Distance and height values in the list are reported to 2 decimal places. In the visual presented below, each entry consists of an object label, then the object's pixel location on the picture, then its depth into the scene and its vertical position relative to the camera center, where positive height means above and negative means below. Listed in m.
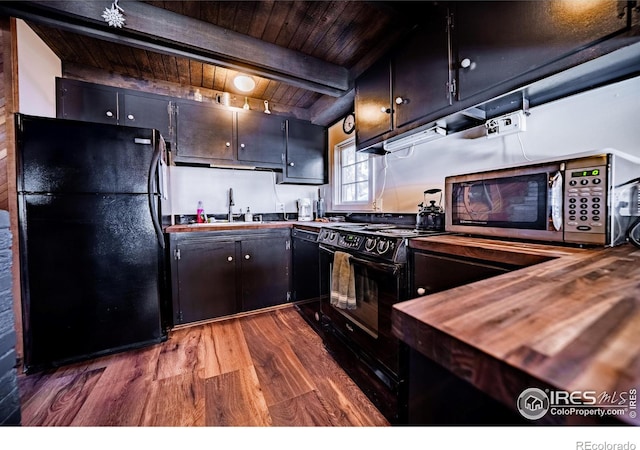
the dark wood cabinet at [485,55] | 0.92 +0.77
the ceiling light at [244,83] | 2.52 +1.44
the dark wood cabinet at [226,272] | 2.15 -0.53
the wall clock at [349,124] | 2.80 +1.08
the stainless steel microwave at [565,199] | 0.91 +0.06
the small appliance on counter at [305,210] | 3.21 +0.09
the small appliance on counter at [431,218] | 1.61 -0.02
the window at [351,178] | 2.67 +0.45
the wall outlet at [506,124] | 1.40 +0.54
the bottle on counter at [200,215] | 2.70 +0.03
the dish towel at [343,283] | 1.58 -0.45
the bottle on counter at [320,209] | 3.29 +0.10
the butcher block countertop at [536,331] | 0.28 -0.17
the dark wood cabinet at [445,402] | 0.39 -0.34
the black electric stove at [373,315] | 1.29 -0.63
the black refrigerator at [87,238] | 1.57 -0.14
